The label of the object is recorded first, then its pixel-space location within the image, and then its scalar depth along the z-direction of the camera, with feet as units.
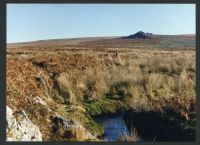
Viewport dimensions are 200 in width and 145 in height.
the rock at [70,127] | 10.09
